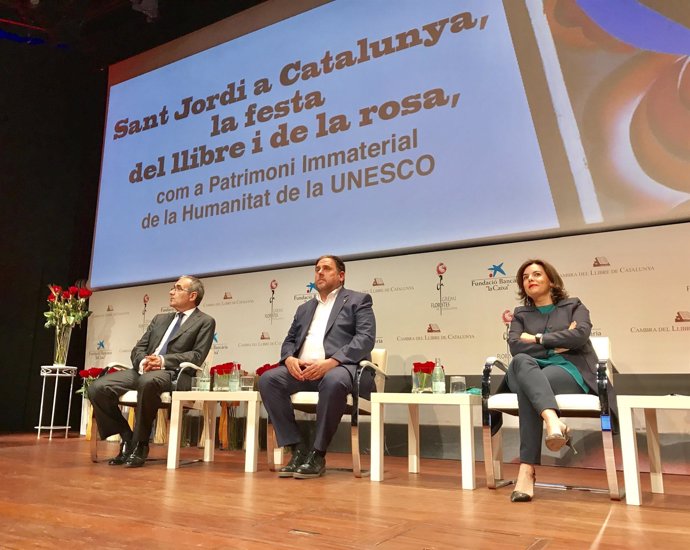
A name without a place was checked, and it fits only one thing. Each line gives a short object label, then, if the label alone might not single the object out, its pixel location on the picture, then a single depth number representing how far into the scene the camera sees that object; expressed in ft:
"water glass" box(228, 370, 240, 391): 11.58
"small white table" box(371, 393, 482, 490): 8.93
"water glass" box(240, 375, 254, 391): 11.99
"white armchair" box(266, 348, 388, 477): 10.18
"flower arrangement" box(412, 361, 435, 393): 10.15
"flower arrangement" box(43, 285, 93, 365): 18.28
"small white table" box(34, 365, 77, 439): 17.67
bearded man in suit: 10.09
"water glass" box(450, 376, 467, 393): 9.86
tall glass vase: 18.29
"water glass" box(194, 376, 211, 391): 11.80
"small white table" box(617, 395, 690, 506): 7.72
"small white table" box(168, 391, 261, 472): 10.69
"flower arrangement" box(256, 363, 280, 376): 12.91
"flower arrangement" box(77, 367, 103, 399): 13.37
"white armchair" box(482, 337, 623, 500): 8.16
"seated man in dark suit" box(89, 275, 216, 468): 11.37
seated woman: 8.07
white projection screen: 11.99
